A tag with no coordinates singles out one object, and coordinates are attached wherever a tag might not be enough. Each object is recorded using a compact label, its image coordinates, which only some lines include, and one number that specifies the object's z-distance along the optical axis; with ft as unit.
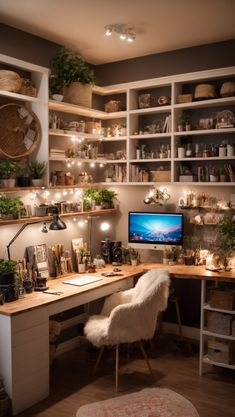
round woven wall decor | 12.25
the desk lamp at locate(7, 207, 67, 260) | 12.26
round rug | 10.31
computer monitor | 14.60
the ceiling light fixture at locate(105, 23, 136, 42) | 12.51
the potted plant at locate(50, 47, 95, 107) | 13.84
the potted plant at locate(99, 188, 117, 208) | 15.90
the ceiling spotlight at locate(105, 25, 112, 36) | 12.55
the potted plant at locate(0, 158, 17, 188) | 11.87
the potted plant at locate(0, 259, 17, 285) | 11.13
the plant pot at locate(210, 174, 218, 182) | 13.98
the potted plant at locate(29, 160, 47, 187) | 12.96
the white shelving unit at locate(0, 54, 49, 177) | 12.82
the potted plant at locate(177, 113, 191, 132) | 14.51
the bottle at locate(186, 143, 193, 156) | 14.44
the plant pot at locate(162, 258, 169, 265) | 14.87
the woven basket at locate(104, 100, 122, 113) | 15.97
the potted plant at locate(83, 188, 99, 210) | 15.16
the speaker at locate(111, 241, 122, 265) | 15.44
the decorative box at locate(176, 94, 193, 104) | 14.40
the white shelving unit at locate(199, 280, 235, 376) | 12.41
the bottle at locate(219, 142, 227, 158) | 13.75
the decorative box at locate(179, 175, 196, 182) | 14.43
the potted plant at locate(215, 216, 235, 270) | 12.85
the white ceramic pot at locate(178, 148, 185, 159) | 14.49
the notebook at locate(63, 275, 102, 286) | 12.91
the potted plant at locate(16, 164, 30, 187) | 12.51
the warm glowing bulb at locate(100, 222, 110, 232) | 16.44
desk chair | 11.42
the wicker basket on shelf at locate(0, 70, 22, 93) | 11.85
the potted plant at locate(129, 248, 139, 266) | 15.31
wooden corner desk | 10.24
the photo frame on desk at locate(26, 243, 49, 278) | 12.90
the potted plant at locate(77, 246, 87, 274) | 14.38
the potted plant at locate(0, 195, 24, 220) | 11.75
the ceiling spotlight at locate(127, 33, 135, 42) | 12.97
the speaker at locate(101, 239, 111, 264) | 15.67
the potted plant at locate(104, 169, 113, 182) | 16.28
